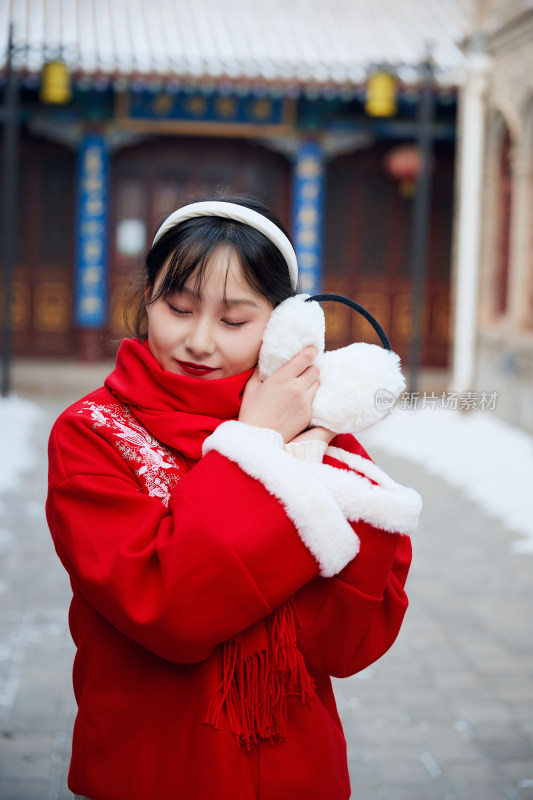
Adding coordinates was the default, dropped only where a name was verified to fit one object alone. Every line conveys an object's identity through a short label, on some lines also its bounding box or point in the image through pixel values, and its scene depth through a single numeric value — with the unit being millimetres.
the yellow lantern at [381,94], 9852
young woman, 1271
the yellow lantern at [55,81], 9711
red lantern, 10930
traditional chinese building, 10547
